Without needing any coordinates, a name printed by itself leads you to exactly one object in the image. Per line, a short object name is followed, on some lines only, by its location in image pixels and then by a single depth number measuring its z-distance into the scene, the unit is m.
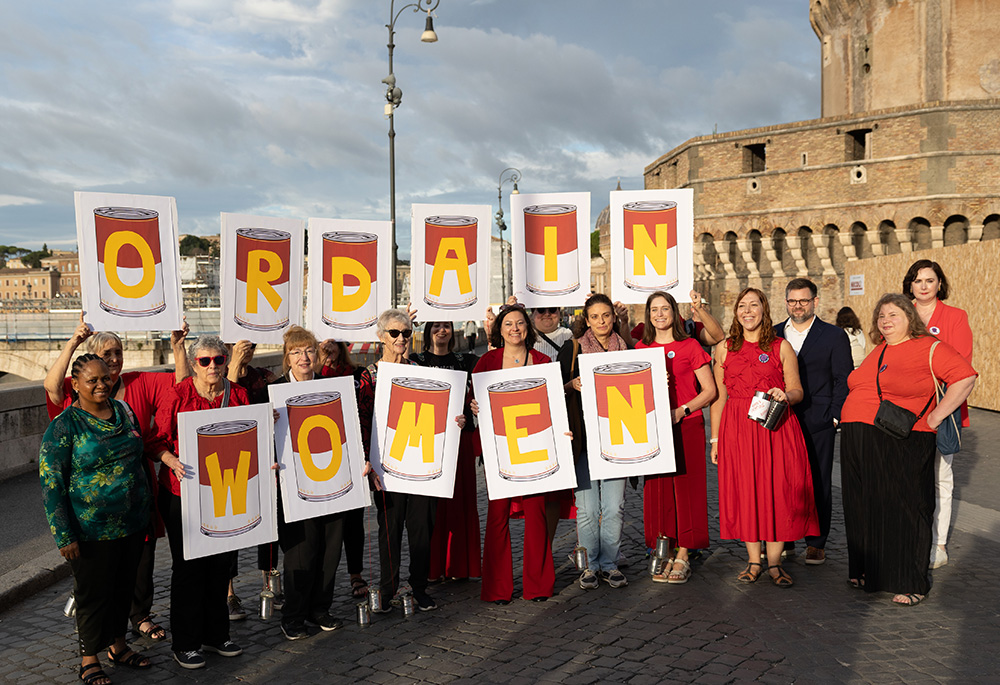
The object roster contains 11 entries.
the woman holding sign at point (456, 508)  5.75
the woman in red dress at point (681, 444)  5.92
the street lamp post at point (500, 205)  37.03
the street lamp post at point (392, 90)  18.23
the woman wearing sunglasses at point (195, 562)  4.54
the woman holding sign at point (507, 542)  5.48
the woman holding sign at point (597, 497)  5.81
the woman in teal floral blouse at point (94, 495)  4.09
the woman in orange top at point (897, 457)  5.36
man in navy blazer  6.31
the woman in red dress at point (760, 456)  5.73
